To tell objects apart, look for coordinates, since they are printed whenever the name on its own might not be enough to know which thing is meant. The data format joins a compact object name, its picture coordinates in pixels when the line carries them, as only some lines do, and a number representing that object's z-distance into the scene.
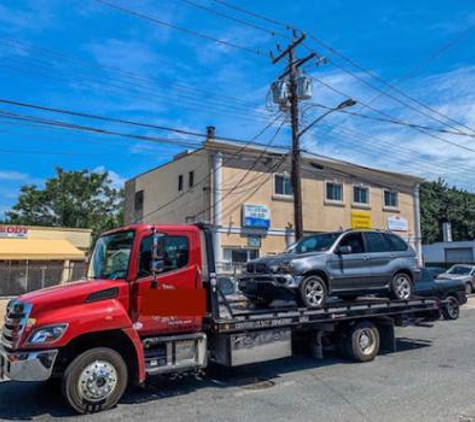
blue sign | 24.85
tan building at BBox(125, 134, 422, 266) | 24.48
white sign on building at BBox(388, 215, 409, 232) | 31.47
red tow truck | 6.32
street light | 17.09
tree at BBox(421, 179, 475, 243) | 54.53
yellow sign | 29.44
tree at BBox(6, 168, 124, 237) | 39.59
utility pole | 17.75
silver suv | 9.38
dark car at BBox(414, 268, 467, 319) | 14.84
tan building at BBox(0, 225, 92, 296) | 17.75
